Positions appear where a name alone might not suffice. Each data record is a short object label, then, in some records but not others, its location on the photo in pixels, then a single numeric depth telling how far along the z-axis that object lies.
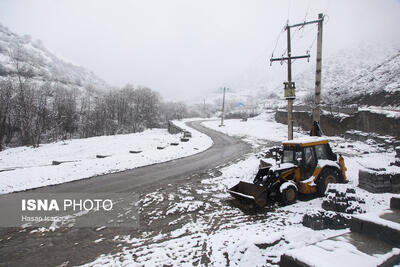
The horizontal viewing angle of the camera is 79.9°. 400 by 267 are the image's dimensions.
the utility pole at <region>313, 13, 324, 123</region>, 13.48
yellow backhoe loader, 8.04
